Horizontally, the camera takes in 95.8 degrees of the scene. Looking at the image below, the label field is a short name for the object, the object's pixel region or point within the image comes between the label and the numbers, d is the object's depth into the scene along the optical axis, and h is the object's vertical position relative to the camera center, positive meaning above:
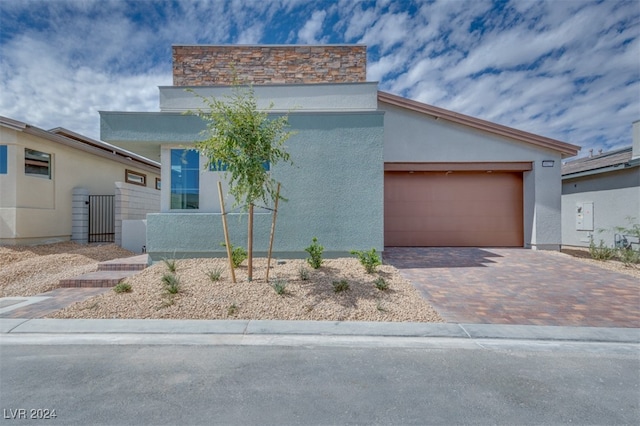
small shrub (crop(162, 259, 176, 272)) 6.51 -1.27
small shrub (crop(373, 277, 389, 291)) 5.74 -1.48
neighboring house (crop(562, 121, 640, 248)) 10.74 +0.59
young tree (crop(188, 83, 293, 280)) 5.23 +1.17
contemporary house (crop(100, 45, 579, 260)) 7.56 +1.40
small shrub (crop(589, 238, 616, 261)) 8.80 -1.28
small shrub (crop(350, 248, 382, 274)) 6.55 -1.15
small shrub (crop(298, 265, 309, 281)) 6.07 -1.37
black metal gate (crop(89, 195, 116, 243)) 11.84 -0.43
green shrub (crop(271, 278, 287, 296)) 5.34 -1.45
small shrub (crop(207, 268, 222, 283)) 5.89 -1.36
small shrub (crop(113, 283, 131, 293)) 5.52 -1.53
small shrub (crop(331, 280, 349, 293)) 5.55 -1.47
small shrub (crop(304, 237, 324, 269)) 6.79 -1.06
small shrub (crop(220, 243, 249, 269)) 6.72 -1.09
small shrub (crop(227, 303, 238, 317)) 4.81 -1.69
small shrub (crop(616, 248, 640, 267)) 8.20 -1.29
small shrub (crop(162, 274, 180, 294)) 5.36 -1.41
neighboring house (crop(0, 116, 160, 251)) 9.74 +0.69
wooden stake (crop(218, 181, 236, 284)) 5.77 -0.71
